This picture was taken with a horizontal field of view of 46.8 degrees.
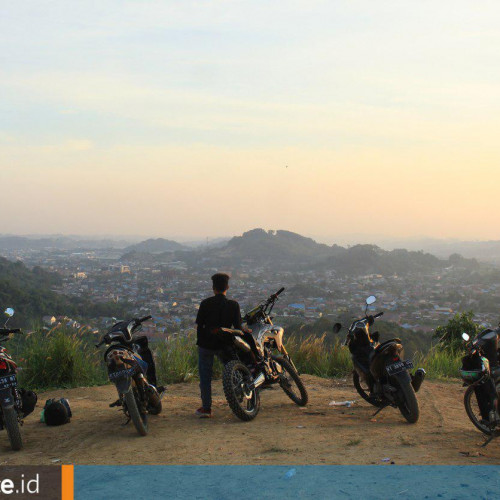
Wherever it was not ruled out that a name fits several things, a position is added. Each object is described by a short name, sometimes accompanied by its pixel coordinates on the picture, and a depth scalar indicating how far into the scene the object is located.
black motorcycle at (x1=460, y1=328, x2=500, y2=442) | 5.93
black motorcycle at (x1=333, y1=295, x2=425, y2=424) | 6.73
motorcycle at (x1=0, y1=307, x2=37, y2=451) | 6.05
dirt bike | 6.77
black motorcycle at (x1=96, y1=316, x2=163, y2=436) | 6.20
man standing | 7.20
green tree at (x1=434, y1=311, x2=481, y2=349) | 14.03
